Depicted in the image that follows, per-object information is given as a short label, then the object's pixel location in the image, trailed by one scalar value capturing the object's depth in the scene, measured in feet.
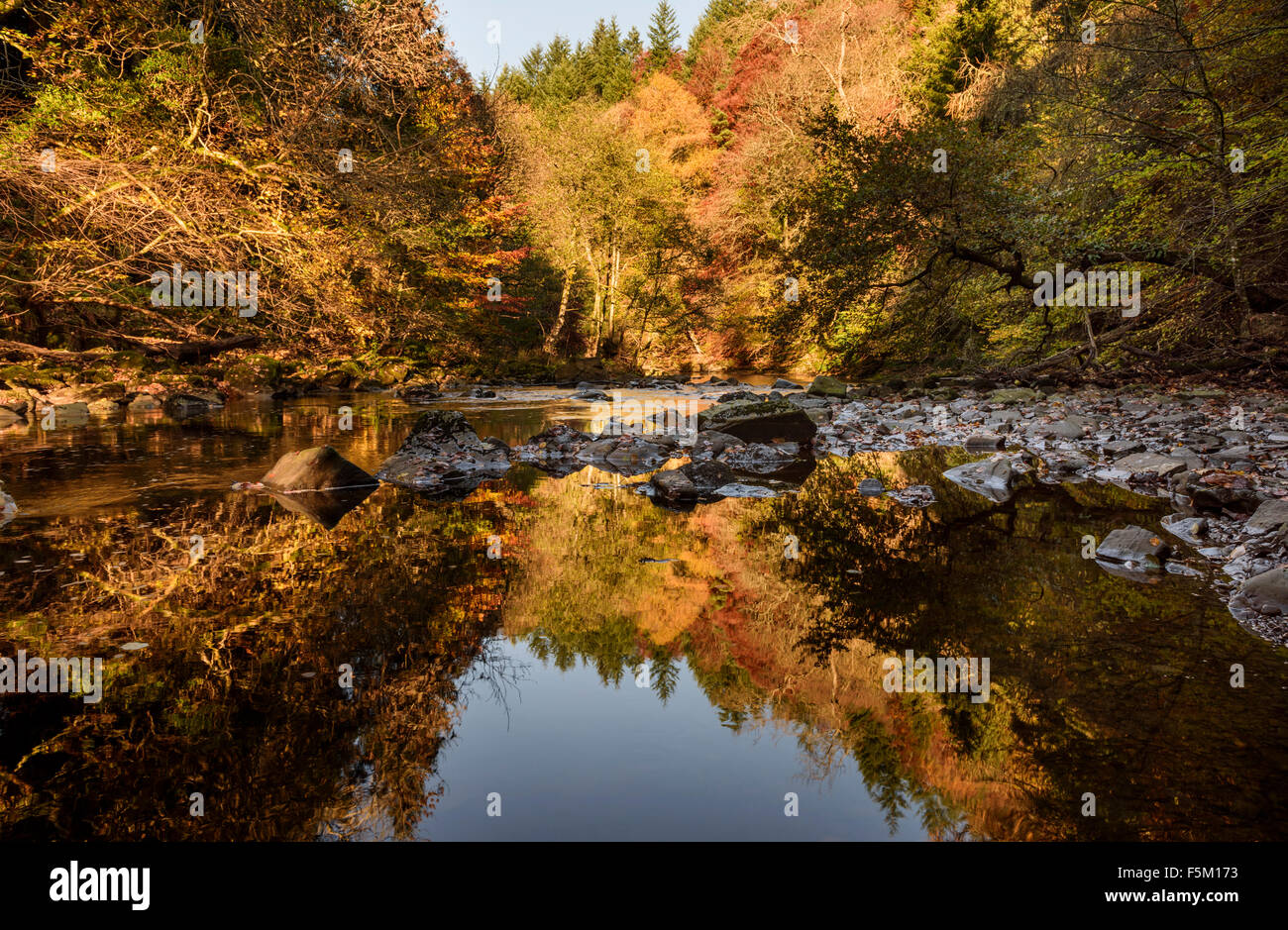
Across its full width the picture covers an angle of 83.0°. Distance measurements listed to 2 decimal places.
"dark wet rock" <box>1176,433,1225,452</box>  24.68
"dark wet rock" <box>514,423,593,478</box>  29.27
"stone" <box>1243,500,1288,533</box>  14.92
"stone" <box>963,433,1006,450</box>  31.65
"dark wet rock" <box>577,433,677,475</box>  29.35
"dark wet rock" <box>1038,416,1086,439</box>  31.27
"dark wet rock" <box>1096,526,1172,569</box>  14.98
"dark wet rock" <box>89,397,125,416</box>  43.86
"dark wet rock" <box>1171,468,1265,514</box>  17.83
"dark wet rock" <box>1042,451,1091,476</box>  25.77
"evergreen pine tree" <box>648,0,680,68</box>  168.78
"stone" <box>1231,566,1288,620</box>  11.93
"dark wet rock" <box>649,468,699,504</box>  22.90
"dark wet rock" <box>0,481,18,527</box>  18.66
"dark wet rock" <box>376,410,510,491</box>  26.22
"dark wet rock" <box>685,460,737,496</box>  24.71
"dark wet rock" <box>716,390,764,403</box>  45.34
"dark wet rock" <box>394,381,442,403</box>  58.34
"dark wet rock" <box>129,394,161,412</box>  46.21
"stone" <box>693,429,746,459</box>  31.50
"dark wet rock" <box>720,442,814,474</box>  29.89
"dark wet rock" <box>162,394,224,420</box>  44.86
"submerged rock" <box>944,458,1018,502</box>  23.20
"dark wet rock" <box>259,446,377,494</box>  23.36
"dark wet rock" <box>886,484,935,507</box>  21.66
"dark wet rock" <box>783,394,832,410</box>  49.16
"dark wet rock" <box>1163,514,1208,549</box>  16.47
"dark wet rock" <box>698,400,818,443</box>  35.09
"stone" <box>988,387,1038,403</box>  42.19
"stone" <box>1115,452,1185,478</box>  22.70
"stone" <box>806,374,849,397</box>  56.85
